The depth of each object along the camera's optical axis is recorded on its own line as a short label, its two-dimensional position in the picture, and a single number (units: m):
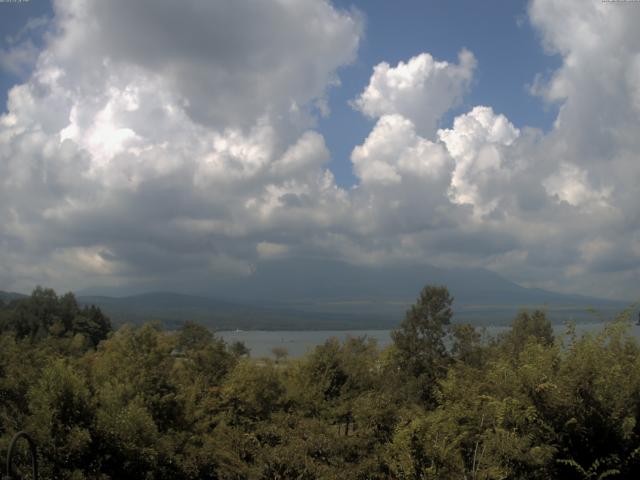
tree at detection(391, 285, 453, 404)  33.06
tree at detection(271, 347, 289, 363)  45.54
